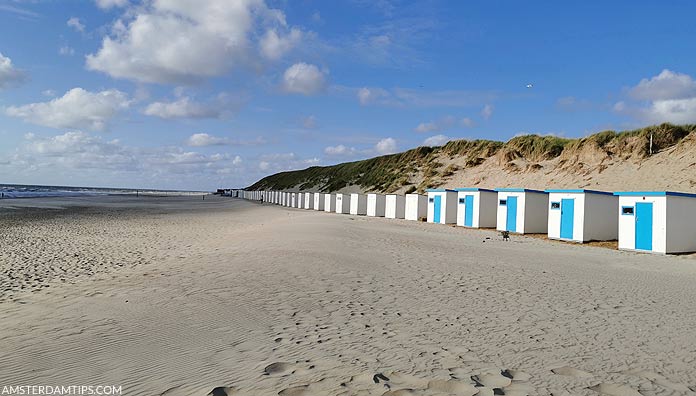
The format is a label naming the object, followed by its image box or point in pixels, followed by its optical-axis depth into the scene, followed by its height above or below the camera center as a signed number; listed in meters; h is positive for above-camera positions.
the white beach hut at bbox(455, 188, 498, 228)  26.59 -0.07
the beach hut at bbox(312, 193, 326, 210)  45.97 -0.02
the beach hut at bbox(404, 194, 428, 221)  32.59 -0.14
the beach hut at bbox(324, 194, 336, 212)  43.41 -0.07
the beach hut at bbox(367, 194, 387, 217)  36.44 -0.16
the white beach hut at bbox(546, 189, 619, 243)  20.64 -0.22
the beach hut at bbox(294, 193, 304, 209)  51.58 +0.05
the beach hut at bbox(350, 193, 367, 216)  38.84 -0.16
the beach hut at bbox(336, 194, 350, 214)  40.72 -0.12
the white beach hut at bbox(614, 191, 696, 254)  17.27 -0.32
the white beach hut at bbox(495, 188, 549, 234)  23.81 -0.13
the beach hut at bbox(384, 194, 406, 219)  34.41 -0.18
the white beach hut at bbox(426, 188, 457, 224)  29.20 -0.05
